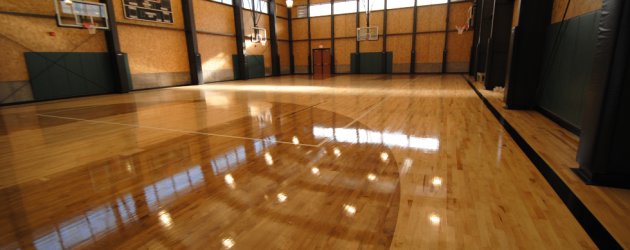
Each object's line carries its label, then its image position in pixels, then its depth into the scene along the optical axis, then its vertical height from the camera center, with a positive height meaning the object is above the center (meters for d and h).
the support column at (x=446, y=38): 19.83 +1.33
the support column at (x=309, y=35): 23.61 +2.09
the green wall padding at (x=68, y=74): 10.58 -0.15
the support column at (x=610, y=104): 2.75 -0.45
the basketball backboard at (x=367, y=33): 20.31 +1.80
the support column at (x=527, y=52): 6.65 +0.10
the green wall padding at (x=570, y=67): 4.79 -0.19
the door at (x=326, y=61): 24.02 +0.10
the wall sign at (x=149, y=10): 13.05 +2.48
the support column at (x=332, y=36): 22.81 +1.87
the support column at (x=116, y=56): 12.25 +0.49
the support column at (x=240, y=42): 18.72 +1.38
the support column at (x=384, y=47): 21.42 +0.95
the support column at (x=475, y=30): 16.59 +1.61
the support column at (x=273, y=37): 21.83 +1.86
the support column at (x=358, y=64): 22.86 -0.18
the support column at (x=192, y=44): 15.59 +1.11
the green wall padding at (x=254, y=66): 19.48 -0.07
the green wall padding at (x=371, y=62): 22.19 -0.08
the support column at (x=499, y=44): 10.02 +0.44
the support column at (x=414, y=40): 20.55 +1.31
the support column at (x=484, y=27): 13.09 +1.30
